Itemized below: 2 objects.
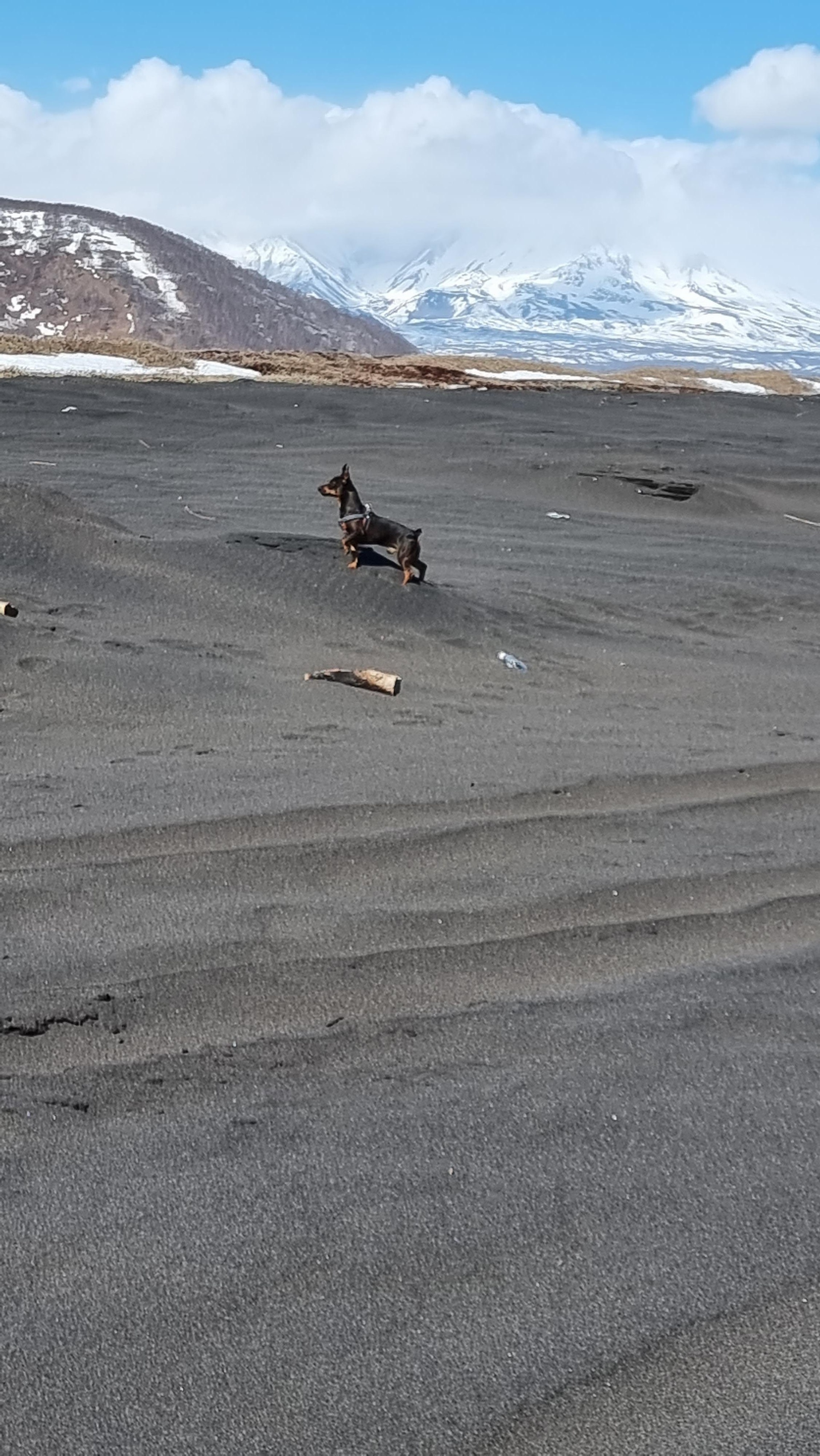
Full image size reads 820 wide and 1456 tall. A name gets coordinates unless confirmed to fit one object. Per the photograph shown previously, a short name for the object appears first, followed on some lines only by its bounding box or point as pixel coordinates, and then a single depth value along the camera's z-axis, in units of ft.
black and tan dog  29.25
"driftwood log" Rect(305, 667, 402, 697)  22.80
